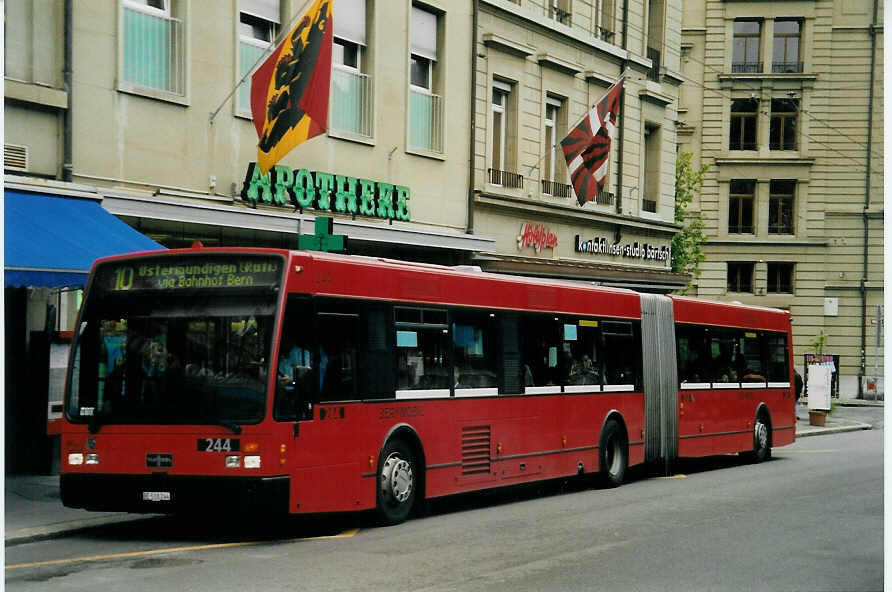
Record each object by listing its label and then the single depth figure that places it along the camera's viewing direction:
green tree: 42.66
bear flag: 18.62
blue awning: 13.55
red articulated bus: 11.62
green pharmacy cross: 15.65
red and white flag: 26.58
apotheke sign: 20.12
